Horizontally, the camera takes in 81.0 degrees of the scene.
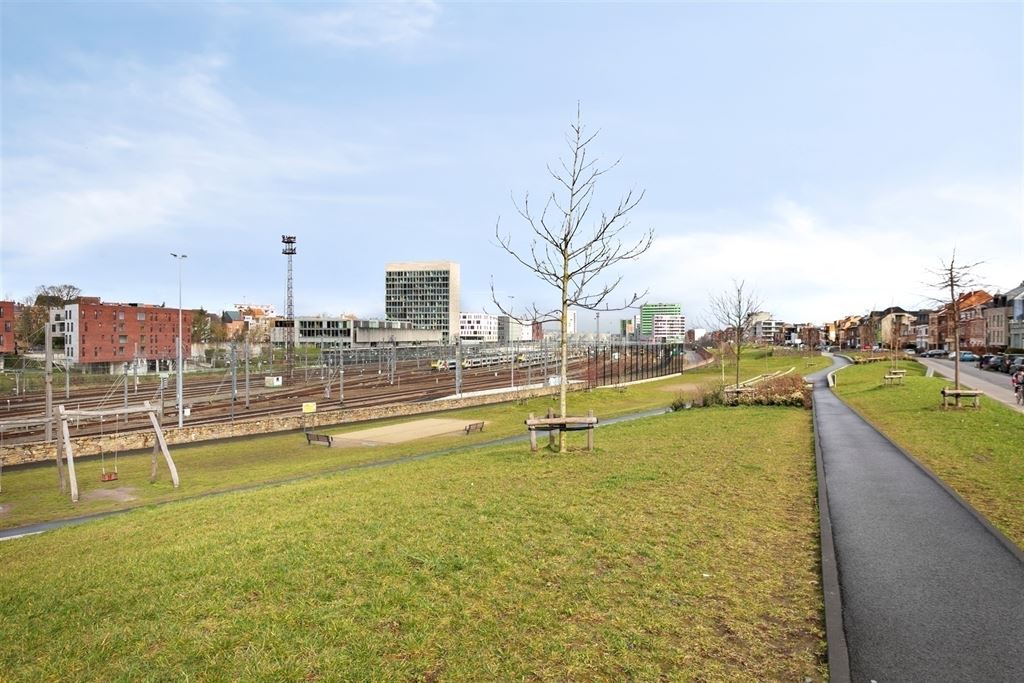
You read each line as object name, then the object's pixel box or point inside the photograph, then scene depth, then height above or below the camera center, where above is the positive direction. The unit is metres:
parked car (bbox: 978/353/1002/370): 53.53 -2.56
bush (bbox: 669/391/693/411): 33.44 -3.98
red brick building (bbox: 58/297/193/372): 87.19 +0.23
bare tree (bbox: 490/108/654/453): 15.48 +2.07
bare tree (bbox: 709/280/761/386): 37.93 +1.16
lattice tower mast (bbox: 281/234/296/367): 112.38 +16.32
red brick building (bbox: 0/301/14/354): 75.28 +1.24
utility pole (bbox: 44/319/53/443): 20.93 -0.89
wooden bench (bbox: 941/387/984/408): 23.39 -2.35
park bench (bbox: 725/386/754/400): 32.09 -3.15
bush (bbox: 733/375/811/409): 30.28 -3.15
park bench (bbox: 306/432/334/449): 30.72 -5.42
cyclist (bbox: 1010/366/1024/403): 28.67 -2.56
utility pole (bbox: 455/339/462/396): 56.37 -3.95
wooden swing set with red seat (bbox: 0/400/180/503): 19.86 -3.74
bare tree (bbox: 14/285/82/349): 81.12 +3.83
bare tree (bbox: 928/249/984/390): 24.74 +2.05
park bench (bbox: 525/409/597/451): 14.88 -2.21
